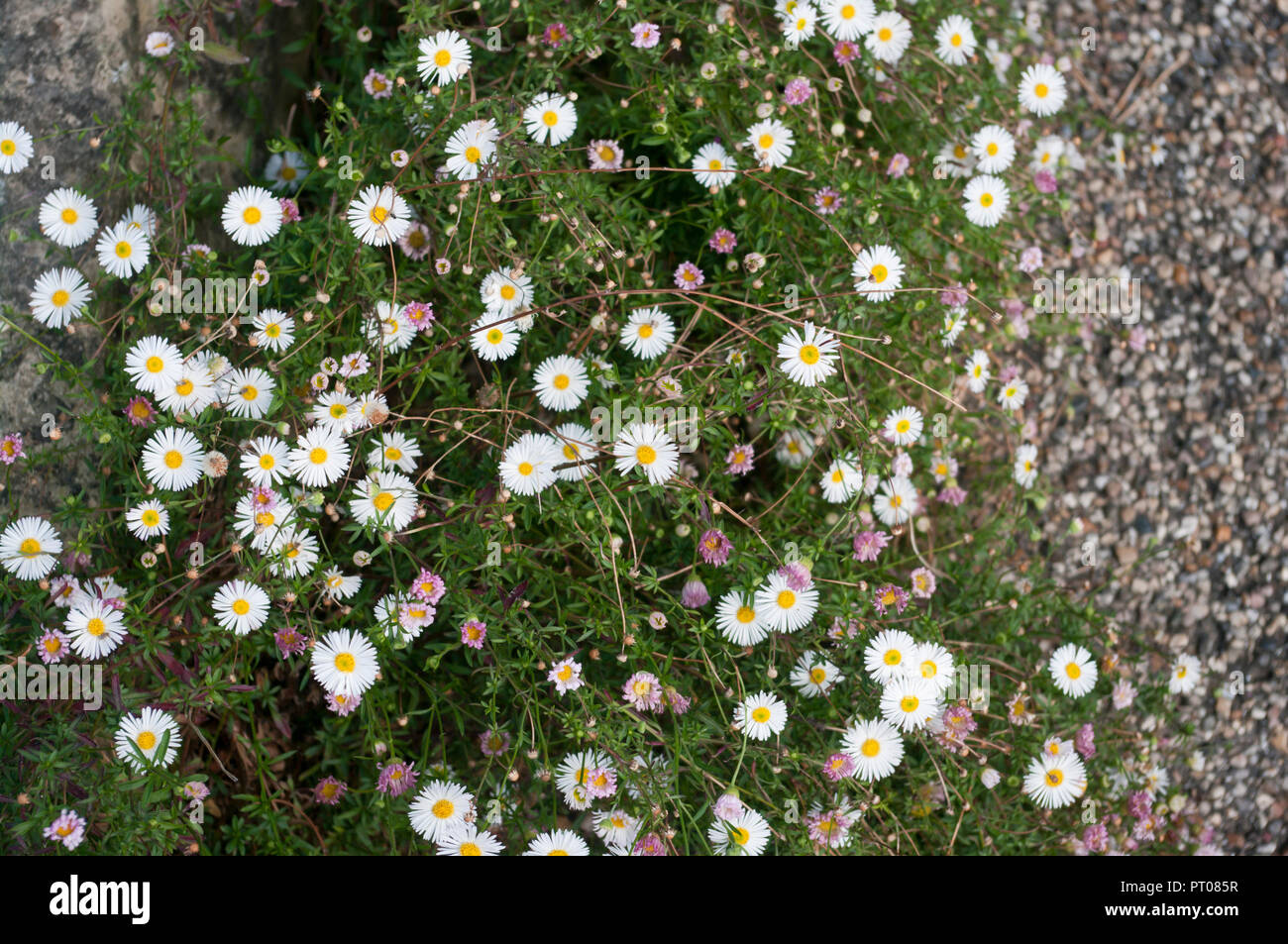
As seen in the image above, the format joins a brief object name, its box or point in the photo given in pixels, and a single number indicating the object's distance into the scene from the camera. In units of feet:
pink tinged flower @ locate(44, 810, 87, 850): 5.83
